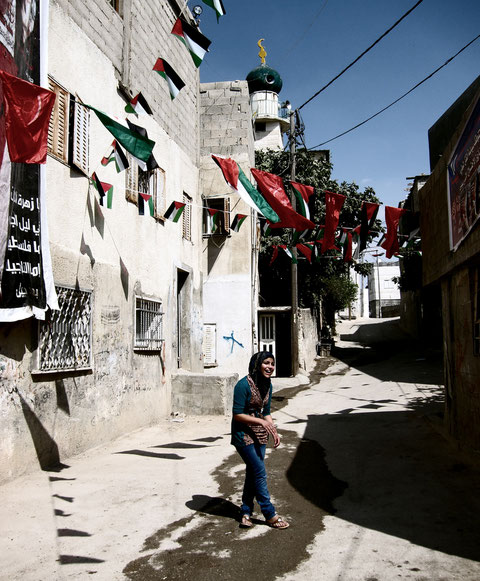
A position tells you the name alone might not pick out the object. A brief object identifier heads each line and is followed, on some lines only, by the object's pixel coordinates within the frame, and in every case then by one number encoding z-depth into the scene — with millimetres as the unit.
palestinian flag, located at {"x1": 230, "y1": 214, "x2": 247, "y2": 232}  14266
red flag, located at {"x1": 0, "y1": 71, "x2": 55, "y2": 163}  5129
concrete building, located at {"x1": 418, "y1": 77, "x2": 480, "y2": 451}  6512
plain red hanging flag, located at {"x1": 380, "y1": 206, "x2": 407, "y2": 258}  11773
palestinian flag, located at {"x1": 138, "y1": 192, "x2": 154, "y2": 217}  9475
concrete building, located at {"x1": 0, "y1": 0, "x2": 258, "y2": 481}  6500
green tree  22688
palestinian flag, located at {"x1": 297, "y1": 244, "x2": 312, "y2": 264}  15922
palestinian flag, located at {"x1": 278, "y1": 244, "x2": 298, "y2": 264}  16706
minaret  39531
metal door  21500
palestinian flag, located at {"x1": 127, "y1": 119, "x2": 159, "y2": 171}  6742
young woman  4551
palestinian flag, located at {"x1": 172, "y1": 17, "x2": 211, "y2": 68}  6531
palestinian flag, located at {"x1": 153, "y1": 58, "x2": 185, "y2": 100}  6695
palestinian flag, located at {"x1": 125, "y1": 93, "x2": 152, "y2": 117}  7090
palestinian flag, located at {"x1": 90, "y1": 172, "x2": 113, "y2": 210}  8133
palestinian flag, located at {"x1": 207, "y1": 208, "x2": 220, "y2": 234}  16750
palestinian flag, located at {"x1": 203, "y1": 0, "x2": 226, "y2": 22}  6266
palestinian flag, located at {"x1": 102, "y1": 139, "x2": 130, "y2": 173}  7422
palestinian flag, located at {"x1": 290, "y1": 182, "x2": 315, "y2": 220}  10867
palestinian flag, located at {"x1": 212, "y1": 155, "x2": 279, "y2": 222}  9031
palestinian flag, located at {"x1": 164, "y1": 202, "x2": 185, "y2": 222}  10923
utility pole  19156
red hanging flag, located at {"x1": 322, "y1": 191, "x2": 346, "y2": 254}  11422
